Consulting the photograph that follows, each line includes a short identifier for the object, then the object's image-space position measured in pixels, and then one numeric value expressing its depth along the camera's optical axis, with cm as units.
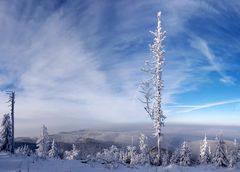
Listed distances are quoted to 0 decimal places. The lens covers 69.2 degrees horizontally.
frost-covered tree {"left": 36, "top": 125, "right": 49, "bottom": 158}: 4407
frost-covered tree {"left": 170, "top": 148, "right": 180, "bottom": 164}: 3706
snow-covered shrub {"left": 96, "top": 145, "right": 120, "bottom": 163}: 1005
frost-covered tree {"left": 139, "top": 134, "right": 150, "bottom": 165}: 5334
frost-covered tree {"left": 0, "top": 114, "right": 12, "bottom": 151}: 3411
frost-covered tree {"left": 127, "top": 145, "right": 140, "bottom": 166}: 5312
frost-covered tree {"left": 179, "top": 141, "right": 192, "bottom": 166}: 3518
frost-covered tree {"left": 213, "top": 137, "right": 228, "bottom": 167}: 2408
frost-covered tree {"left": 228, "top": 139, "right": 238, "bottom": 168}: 2821
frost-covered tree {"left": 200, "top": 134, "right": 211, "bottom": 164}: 3616
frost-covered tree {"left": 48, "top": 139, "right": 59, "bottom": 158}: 4276
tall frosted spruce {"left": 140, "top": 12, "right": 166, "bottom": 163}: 1824
